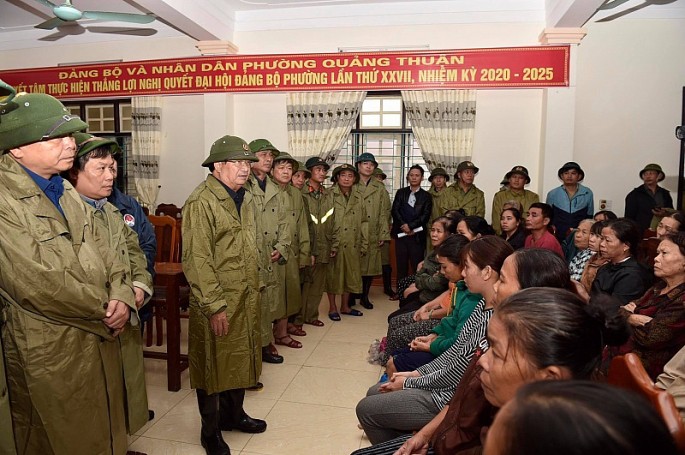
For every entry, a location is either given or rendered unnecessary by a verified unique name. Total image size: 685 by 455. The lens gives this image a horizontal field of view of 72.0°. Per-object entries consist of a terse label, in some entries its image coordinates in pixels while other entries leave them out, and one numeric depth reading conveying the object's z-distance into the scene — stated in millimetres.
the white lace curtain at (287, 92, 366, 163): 5688
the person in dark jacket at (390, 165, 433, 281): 5074
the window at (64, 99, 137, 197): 6492
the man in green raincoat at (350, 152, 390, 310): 4867
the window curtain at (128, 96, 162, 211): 6133
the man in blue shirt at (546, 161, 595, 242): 4793
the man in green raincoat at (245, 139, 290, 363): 3098
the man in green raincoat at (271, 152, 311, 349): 3486
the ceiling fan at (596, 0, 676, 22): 4898
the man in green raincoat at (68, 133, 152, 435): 1835
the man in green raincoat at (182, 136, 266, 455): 2070
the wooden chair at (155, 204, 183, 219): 5750
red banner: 5090
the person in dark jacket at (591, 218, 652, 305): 2498
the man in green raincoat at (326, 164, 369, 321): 4535
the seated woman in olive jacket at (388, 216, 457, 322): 3111
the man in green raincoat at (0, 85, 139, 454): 1438
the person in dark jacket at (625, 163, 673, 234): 4910
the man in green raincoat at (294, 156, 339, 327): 4176
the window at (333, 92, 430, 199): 5914
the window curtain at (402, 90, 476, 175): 5434
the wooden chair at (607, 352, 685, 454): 786
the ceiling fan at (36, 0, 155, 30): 3607
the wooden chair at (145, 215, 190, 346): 3609
